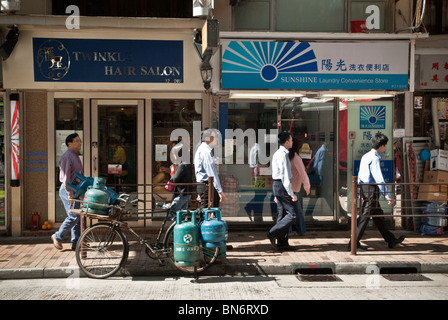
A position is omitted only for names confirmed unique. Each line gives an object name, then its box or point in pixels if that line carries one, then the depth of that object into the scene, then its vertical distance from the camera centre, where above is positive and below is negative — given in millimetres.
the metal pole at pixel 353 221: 8031 -1210
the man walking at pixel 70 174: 8406 -461
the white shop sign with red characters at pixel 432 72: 10594 +1516
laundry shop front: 9883 +758
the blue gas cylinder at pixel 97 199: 6953 -718
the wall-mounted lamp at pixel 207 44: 8781 +1822
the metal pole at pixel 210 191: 7762 -691
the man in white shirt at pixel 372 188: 8375 -720
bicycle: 7004 -1362
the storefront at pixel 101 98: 9625 +937
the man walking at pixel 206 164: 8352 -302
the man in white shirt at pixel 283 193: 8352 -786
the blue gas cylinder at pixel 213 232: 6895 -1162
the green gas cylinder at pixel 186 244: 6809 -1308
